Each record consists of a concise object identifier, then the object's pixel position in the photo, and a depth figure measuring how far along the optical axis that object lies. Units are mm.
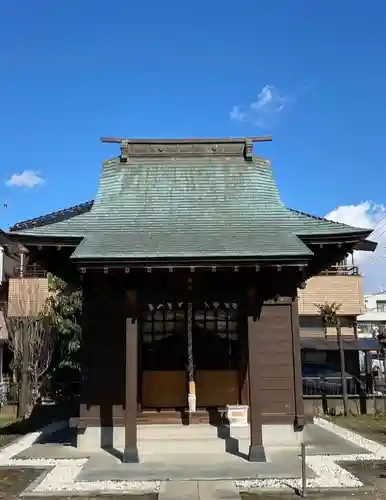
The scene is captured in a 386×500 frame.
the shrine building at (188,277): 9719
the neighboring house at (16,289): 24594
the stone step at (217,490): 7520
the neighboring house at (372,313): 47662
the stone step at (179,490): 7562
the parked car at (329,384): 20344
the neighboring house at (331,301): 27641
